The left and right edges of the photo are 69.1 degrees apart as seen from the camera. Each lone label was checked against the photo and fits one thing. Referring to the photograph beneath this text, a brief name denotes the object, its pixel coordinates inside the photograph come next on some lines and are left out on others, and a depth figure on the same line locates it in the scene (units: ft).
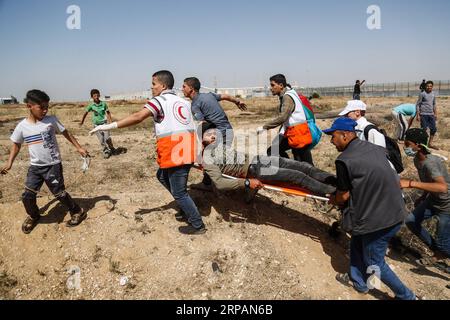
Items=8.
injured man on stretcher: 14.43
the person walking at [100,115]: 28.86
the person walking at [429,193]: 11.88
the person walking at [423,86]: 31.09
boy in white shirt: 13.16
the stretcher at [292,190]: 14.02
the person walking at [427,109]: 31.01
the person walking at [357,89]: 55.72
